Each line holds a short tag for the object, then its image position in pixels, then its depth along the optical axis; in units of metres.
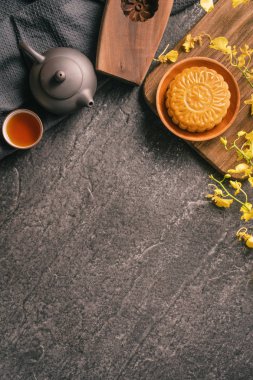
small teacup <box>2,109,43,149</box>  1.31
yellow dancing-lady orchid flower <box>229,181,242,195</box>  1.24
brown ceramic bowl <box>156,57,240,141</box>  1.34
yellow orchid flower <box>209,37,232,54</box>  1.26
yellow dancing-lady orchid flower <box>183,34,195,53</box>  1.35
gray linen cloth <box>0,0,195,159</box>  1.30
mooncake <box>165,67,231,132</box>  1.31
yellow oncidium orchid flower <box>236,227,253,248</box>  1.42
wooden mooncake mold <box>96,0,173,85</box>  1.30
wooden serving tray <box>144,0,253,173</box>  1.35
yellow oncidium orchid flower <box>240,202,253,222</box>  1.23
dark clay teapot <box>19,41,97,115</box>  1.22
